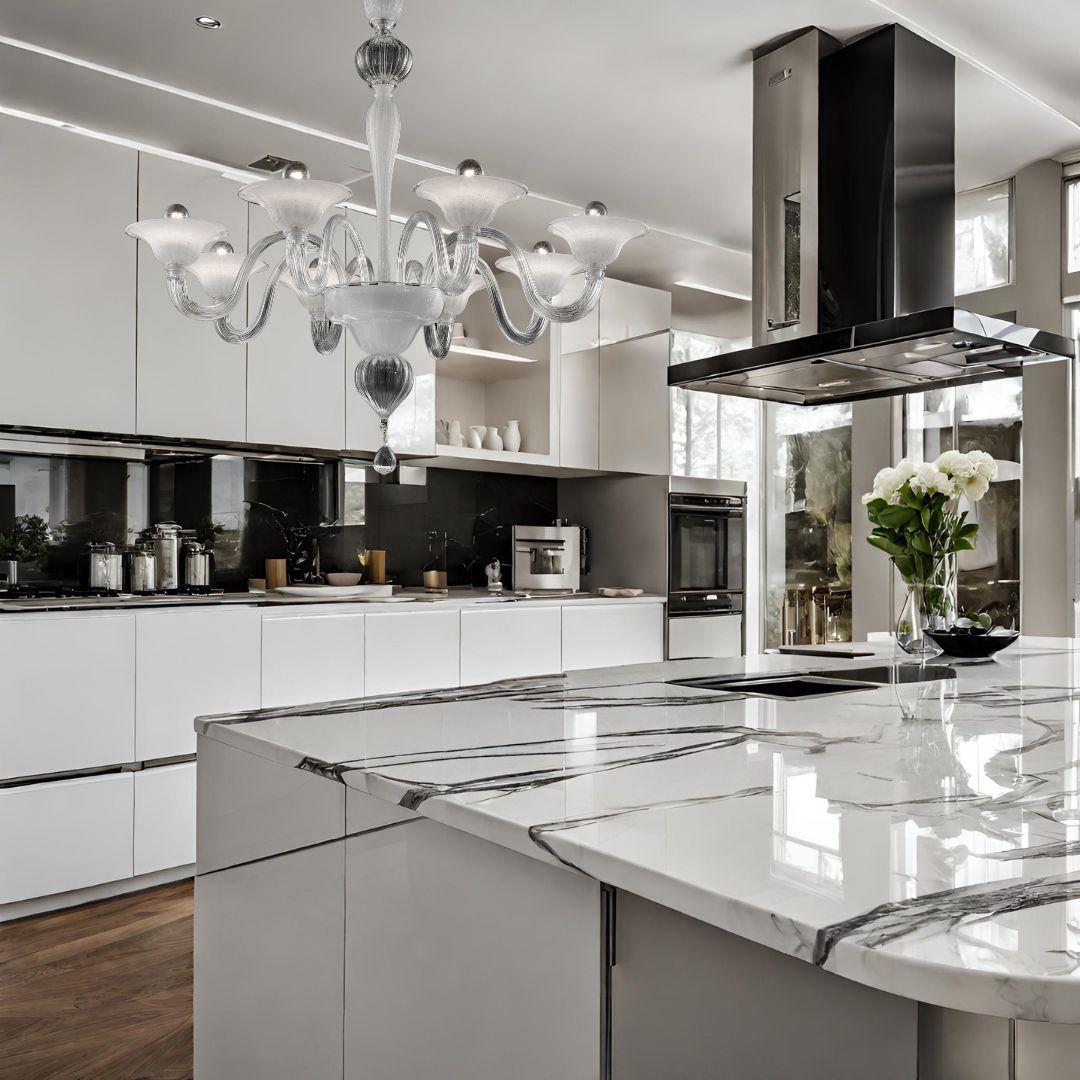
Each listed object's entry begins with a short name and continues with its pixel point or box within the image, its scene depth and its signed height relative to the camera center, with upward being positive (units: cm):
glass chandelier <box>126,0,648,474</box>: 189 +65
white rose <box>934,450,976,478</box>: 242 +23
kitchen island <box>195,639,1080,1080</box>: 79 -29
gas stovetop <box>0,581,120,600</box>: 353 -12
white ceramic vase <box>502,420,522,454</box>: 484 +59
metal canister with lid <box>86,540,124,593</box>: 369 -4
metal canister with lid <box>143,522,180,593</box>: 386 +2
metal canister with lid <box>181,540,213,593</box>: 398 -3
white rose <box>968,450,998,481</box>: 245 +24
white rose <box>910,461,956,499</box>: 243 +19
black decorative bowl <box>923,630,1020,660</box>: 249 -21
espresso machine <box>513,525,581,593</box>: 493 +0
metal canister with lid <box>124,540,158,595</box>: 377 -5
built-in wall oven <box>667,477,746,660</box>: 502 -5
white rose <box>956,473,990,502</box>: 244 +18
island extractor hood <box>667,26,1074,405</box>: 295 +108
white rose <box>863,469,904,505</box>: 250 +19
